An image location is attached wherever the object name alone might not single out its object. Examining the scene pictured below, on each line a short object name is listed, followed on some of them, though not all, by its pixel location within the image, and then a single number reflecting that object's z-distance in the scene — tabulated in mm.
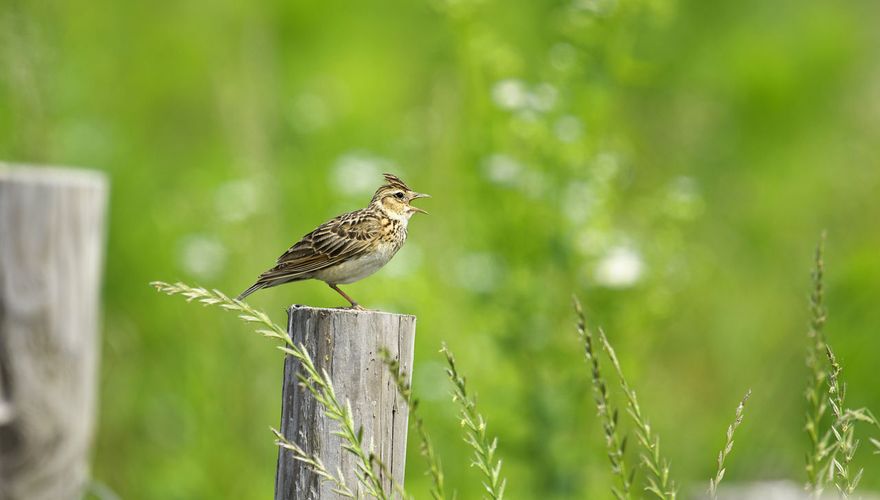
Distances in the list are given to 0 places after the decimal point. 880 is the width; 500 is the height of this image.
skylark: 7464
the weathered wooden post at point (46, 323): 9586
